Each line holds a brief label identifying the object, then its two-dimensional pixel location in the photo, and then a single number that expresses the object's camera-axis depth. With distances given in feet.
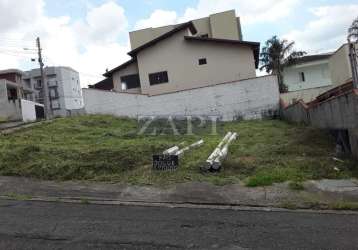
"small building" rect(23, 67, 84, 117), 249.34
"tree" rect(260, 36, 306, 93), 139.54
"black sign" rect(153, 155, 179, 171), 33.53
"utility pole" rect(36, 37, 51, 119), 126.93
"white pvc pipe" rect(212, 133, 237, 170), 32.86
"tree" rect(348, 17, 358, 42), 106.85
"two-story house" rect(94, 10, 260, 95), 103.35
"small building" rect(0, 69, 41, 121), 121.08
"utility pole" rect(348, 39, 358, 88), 32.48
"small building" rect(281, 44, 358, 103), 153.81
